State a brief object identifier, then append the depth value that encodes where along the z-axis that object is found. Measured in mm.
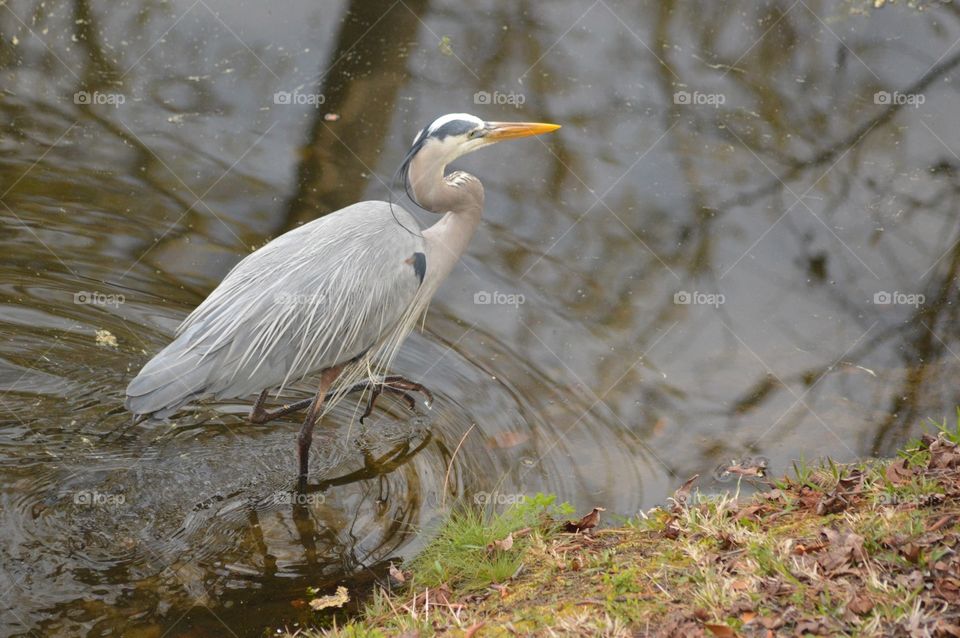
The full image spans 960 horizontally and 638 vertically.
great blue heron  10852
